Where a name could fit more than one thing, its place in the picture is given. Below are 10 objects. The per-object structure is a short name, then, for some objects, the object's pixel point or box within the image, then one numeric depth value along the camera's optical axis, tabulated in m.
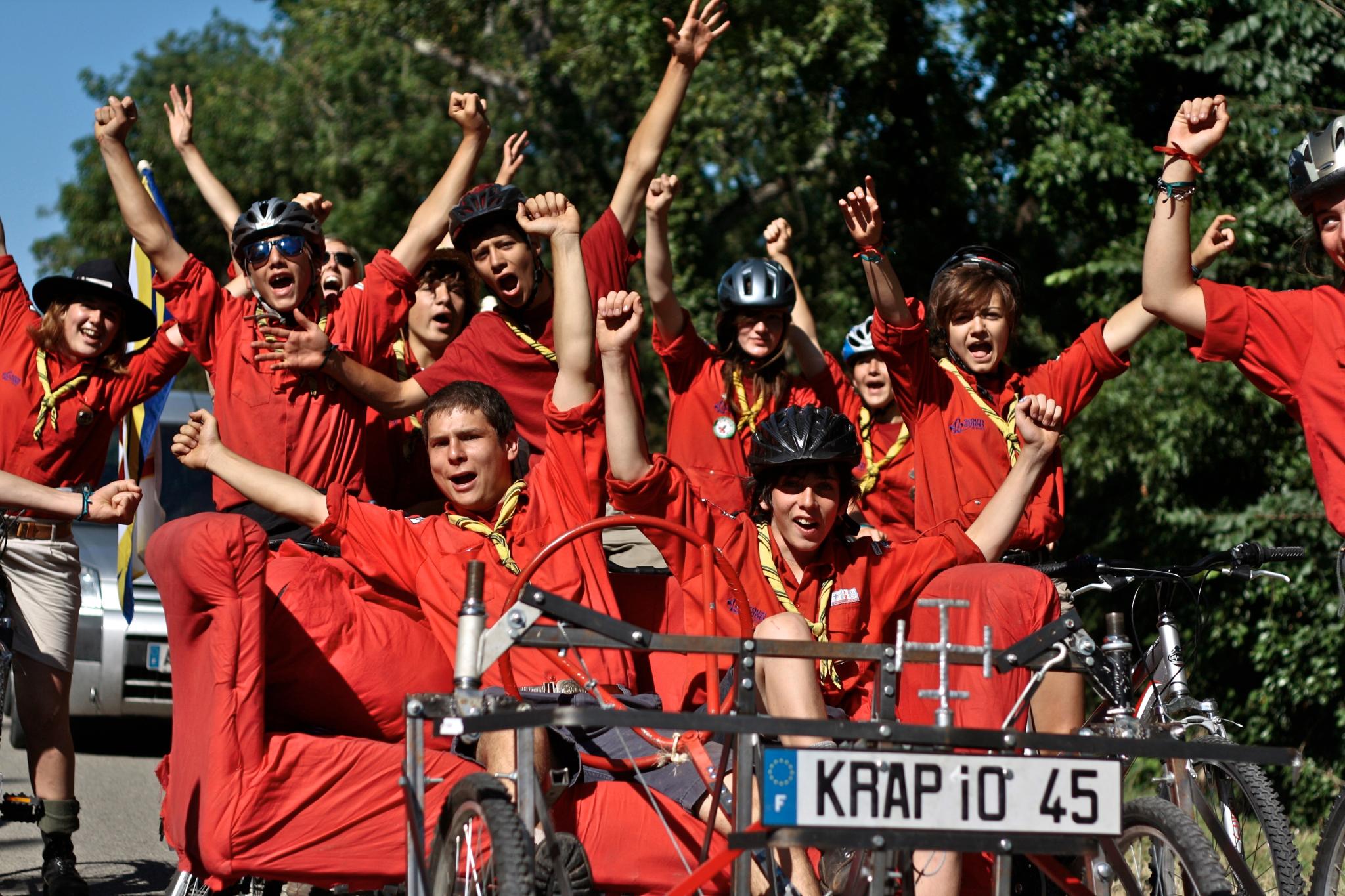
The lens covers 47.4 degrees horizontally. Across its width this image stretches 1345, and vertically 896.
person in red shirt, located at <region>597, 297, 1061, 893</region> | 4.94
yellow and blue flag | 7.63
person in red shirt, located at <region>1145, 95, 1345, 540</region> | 4.27
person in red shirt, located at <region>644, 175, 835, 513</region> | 6.94
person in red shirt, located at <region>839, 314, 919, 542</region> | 6.72
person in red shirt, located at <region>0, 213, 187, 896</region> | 6.25
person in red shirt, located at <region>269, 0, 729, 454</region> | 6.30
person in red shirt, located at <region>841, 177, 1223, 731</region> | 5.83
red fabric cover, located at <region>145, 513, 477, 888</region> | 4.57
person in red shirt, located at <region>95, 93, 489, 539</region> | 6.21
